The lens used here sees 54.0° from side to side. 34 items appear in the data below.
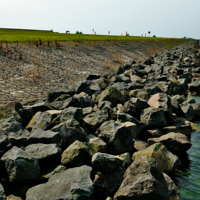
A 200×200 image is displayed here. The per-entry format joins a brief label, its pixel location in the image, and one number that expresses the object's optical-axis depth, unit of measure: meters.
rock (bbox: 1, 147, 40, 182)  3.63
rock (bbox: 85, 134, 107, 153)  4.77
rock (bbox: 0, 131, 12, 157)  4.20
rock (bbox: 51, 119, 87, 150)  4.89
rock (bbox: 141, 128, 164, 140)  6.20
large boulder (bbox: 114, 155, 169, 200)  3.29
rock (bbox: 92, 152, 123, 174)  3.89
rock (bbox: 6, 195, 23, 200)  3.45
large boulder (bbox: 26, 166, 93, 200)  3.18
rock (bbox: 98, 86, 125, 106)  7.66
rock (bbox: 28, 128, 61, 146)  4.53
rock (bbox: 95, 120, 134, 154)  4.99
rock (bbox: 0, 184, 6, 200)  3.04
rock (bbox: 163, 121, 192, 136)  6.55
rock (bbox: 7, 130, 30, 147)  4.66
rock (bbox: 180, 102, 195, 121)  8.02
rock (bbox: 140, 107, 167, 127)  6.40
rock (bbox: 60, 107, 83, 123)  5.53
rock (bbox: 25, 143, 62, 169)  4.11
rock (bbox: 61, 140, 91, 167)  4.18
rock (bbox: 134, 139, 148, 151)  5.50
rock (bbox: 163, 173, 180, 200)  3.93
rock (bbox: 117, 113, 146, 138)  6.13
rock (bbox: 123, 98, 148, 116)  6.93
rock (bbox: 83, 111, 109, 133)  5.90
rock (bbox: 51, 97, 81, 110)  6.78
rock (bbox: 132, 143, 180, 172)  4.57
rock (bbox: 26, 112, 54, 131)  5.30
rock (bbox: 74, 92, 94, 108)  7.35
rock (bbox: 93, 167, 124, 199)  3.85
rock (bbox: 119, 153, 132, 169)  4.45
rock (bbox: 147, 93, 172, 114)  6.86
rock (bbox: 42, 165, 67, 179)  3.92
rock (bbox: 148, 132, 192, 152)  5.61
